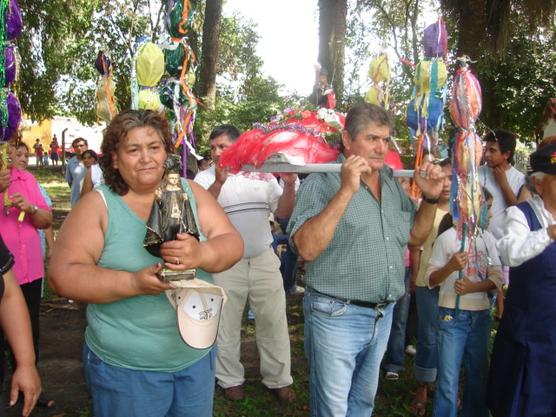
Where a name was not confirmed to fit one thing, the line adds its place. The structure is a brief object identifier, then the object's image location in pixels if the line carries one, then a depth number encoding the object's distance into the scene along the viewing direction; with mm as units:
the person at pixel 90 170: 4582
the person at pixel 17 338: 1900
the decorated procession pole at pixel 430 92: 2838
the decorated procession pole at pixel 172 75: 2895
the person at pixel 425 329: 3742
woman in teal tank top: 1962
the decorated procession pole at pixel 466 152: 2752
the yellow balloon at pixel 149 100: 2928
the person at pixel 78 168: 7469
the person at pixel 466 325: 3057
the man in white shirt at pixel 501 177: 4590
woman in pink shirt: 3658
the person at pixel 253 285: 3920
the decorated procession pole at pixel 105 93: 3109
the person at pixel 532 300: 2496
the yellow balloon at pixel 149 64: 2850
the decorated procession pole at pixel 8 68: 2945
